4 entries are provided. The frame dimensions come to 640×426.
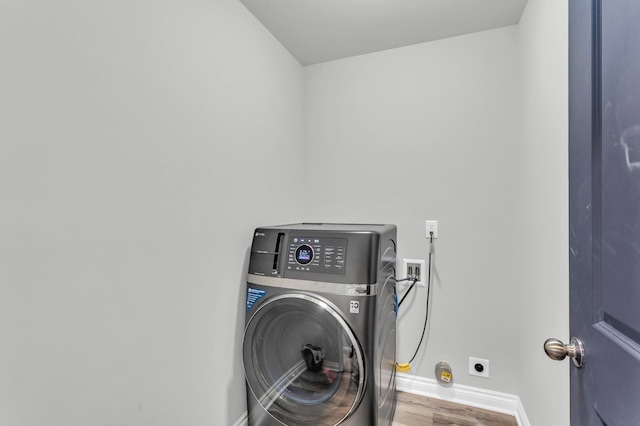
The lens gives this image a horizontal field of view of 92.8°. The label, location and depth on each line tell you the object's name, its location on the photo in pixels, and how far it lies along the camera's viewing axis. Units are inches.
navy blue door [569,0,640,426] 20.8
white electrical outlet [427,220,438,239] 77.1
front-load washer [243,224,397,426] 50.7
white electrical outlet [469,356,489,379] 72.7
